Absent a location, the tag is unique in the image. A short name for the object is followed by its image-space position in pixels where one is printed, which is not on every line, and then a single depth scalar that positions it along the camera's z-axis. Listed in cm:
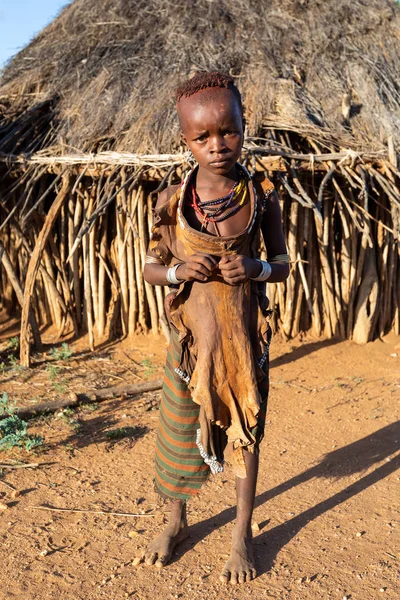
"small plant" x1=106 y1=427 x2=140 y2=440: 368
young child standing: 198
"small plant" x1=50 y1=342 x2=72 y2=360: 512
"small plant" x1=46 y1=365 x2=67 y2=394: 445
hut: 497
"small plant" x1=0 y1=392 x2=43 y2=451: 339
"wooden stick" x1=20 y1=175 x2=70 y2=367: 493
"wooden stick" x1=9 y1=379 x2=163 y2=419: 389
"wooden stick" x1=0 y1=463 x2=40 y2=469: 327
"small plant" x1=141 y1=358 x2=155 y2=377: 481
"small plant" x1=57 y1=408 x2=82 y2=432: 378
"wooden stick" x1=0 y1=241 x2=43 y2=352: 528
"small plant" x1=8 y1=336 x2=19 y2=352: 528
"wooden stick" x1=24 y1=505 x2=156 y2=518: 285
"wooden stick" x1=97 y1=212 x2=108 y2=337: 547
